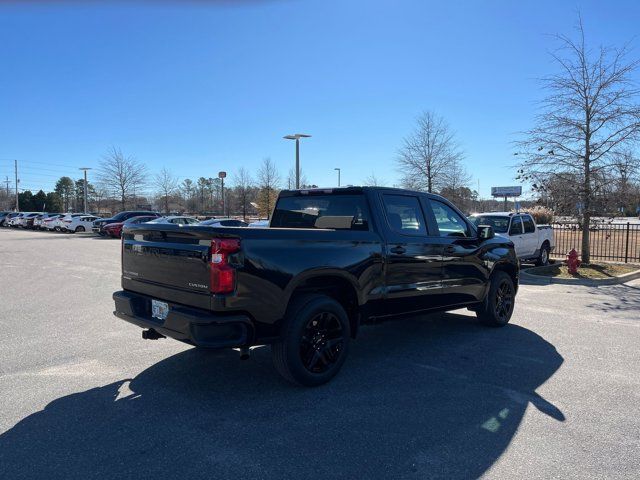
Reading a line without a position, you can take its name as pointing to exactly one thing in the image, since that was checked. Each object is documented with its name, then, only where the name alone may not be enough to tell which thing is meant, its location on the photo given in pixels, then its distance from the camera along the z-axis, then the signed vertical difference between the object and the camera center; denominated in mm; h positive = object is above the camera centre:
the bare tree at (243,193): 45391 +2292
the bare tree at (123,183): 45938 +3042
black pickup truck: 3918 -543
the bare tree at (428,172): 23844 +2256
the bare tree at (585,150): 12969 +1918
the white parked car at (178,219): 22359 -181
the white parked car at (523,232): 14047 -430
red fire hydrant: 12516 -1152
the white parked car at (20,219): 47250 -488
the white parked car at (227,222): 16675 -217
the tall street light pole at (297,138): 28266 +4612
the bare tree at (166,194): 55938 +2497
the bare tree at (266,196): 38625 +1624
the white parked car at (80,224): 37719 -728
